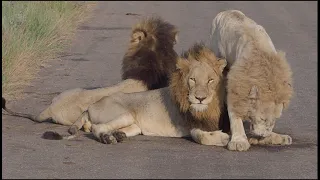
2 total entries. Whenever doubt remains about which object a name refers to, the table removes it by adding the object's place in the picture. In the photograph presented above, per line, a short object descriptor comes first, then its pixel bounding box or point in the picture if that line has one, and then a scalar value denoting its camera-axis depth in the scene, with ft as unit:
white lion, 49.70
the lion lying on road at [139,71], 58.70
